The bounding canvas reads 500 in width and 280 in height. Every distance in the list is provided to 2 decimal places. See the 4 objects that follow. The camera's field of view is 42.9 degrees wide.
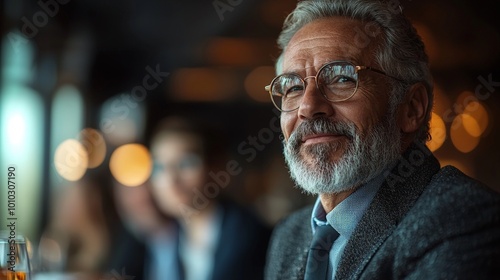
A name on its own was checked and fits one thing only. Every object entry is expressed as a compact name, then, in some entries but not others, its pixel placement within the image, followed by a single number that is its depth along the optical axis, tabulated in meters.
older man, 1.21
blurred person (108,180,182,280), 2.79
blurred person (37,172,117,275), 3.35
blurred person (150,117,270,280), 2.62
